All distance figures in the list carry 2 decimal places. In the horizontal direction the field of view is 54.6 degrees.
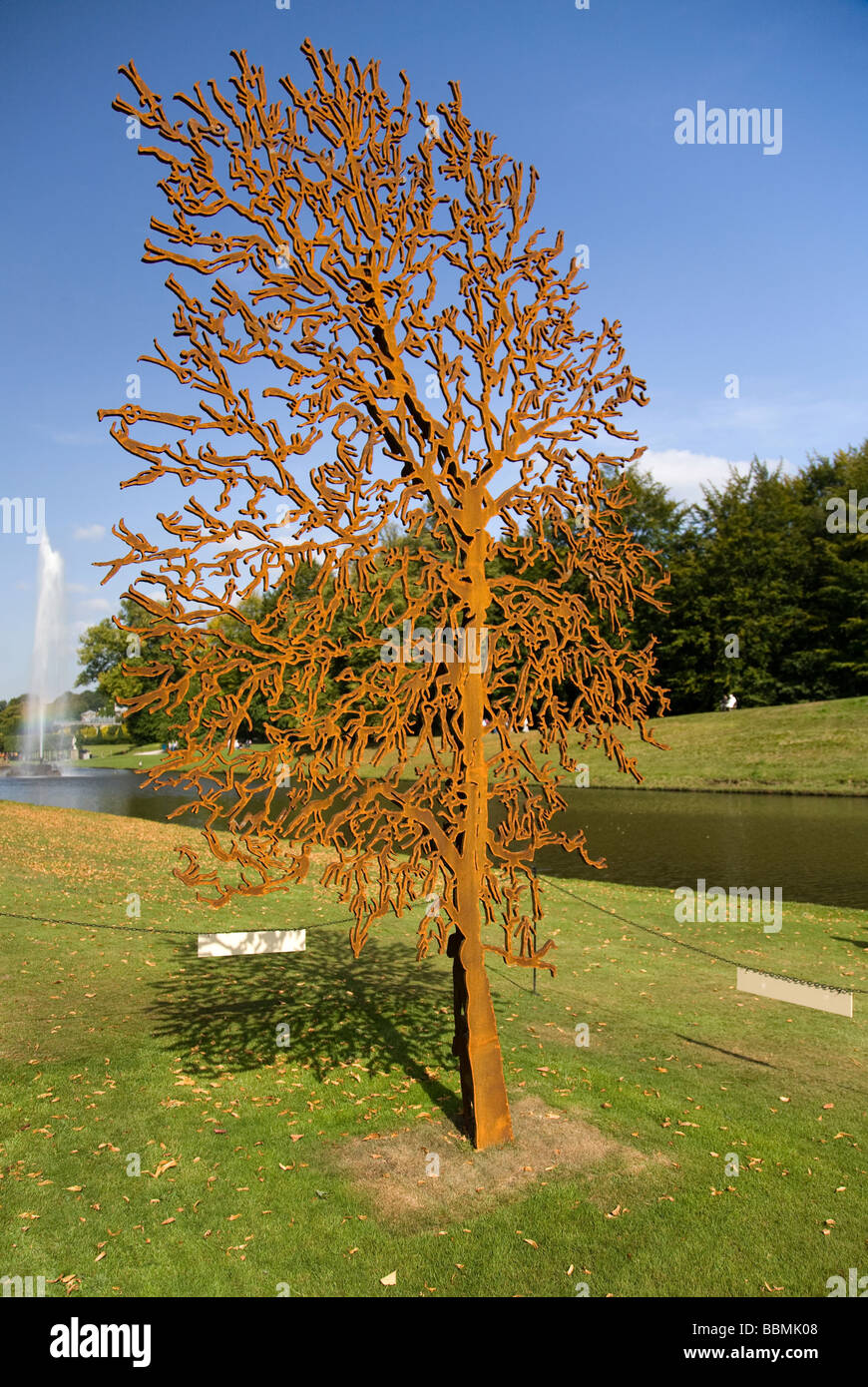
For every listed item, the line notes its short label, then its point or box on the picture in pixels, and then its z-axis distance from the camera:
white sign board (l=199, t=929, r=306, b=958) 6.07
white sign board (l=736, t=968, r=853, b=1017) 6.33
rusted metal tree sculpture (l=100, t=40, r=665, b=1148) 4.67
